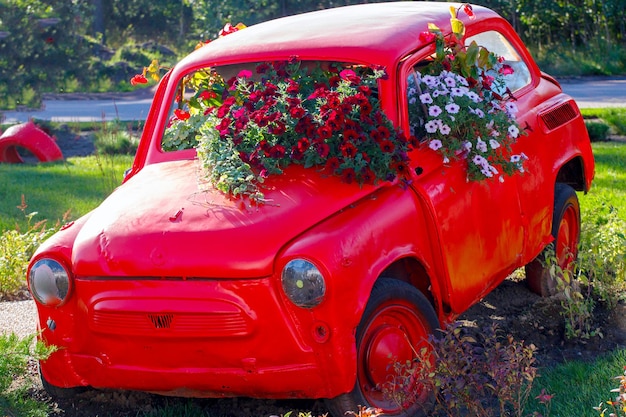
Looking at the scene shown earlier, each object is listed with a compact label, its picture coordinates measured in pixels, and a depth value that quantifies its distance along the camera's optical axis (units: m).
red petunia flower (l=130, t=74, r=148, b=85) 6.07
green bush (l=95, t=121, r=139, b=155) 12.86
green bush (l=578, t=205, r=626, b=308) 6.09
